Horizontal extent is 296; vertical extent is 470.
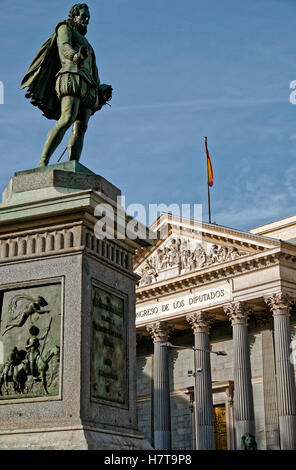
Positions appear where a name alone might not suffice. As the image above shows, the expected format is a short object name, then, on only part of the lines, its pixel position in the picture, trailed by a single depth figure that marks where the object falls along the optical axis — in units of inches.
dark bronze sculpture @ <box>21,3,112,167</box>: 281.1
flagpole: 1812.0
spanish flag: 1816.9
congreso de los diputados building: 1430.9
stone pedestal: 233.5
